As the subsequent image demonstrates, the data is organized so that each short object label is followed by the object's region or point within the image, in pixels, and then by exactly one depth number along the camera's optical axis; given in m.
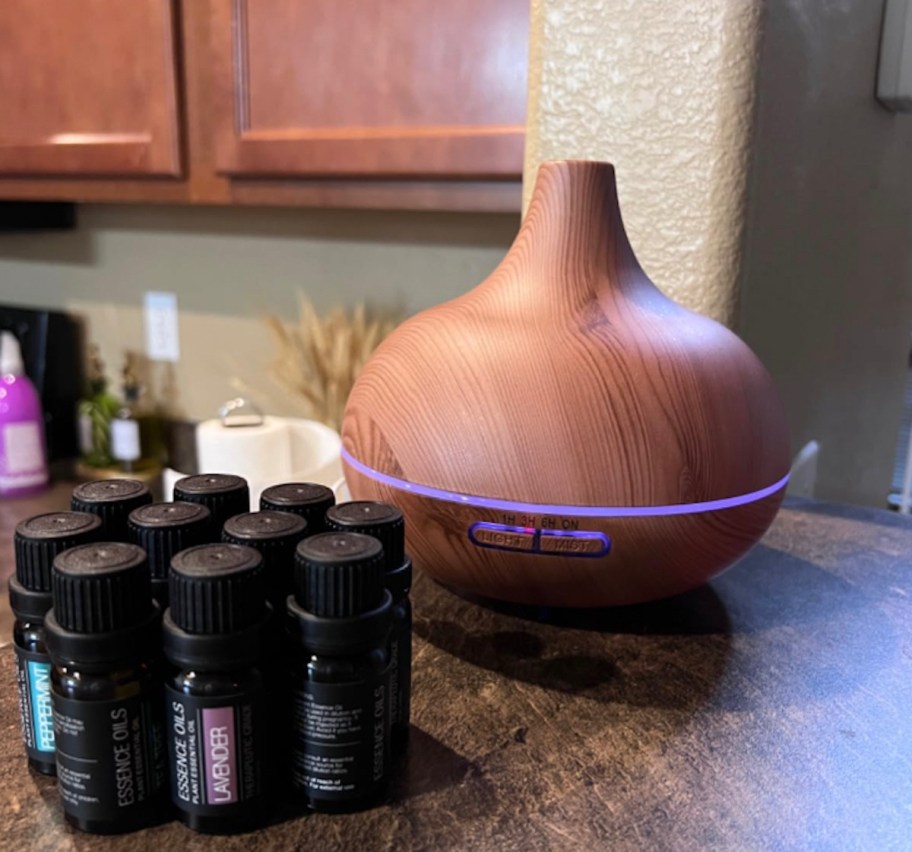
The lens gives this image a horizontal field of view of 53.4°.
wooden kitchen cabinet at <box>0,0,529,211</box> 0.92
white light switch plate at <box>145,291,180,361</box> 1.64
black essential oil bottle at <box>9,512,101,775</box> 0.45
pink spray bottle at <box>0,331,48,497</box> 1.51
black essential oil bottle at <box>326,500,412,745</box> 0.48
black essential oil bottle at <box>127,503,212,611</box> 0.47
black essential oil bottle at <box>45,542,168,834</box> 0.41
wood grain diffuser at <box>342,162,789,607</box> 0.57
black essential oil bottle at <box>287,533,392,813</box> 0.42
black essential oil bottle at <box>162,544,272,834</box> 0.41
